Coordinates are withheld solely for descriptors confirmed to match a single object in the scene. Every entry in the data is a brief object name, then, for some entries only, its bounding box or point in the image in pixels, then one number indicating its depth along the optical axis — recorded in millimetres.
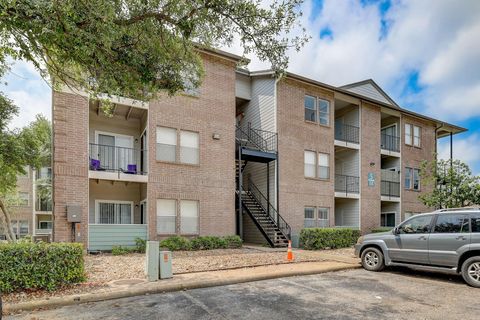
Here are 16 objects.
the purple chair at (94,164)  14031
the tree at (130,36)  6051
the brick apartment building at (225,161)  13508
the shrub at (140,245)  13844
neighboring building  32062
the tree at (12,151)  17531
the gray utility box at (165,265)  8508
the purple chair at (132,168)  14895
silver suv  8688
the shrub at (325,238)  16125
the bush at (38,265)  6805
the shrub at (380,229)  21328
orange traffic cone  12242
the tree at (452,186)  15617
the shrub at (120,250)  13182
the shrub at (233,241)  15703
